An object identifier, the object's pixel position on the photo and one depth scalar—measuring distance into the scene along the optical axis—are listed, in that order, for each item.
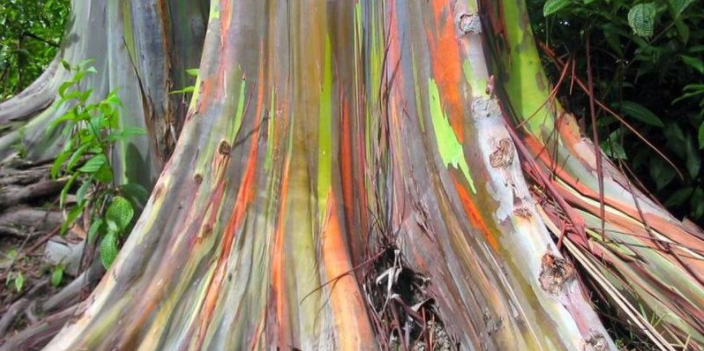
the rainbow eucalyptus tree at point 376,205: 2.52
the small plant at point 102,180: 3.22
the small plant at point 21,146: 4.55
